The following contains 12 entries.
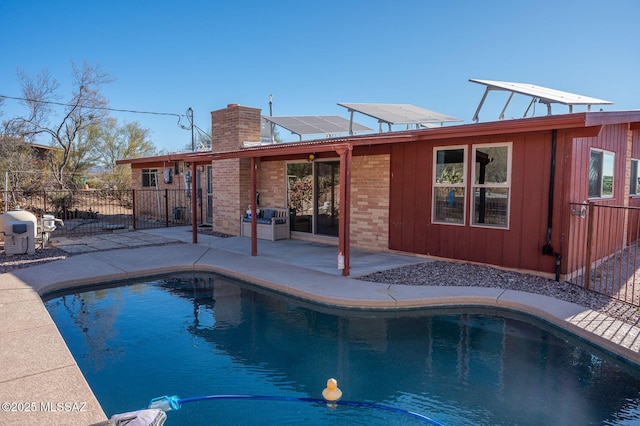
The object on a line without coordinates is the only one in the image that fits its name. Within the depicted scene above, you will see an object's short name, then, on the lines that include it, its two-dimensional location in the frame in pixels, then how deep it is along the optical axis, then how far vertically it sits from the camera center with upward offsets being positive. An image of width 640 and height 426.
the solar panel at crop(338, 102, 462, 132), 9.49 +1.86
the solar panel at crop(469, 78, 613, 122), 7.69 +1.88
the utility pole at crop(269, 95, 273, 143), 23.84 +4.98
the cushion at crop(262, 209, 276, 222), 11.43 -0.67
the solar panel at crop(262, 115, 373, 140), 11.53 +1.92
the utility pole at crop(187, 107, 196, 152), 25.97 +4.66
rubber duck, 3.58 -1.75
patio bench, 11.23 -0.95
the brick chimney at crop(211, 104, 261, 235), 12.15 +0.70
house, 6.67 +0.13
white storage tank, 9.12 -0.65
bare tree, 19.92 +4.00
